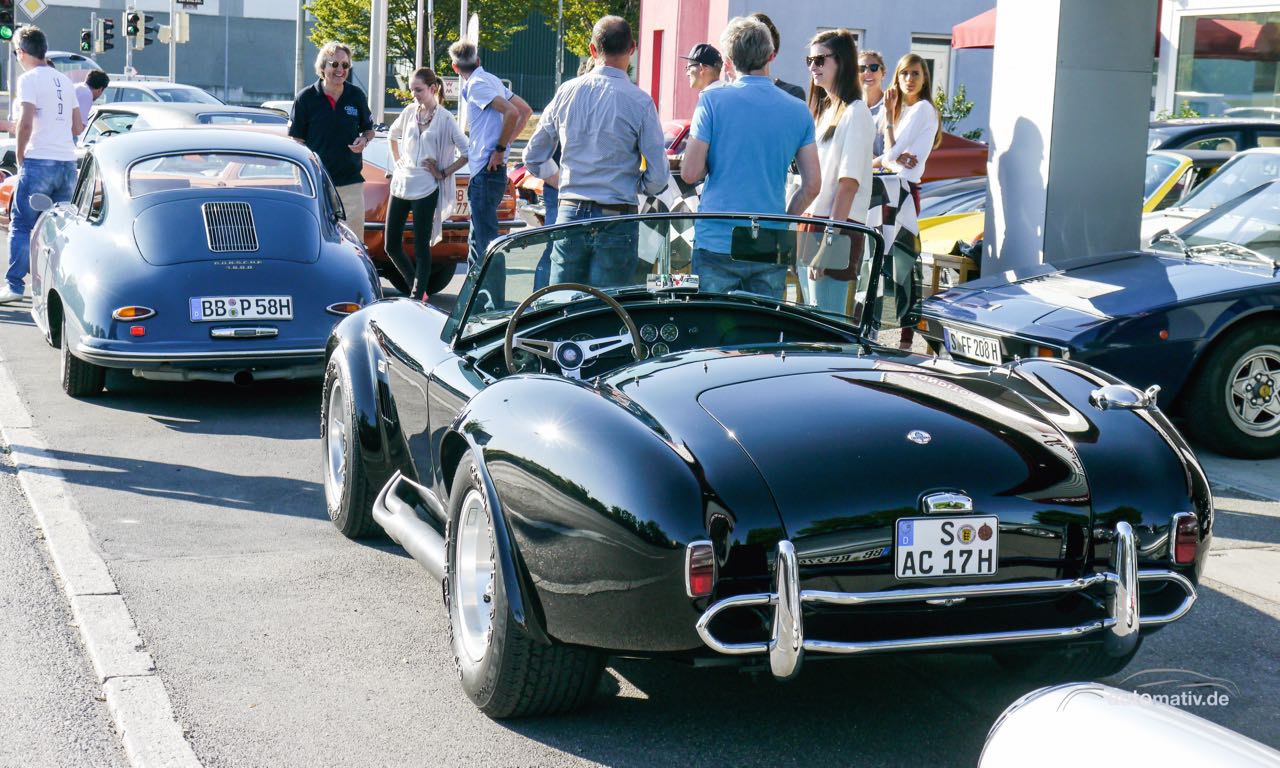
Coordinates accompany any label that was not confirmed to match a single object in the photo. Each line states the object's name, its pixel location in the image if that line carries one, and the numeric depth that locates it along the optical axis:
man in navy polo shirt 11.40
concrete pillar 9.23
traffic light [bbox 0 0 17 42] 18.80
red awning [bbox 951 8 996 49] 20.80
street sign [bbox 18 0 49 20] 28.27
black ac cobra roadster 3.38
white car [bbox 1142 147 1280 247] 9.31
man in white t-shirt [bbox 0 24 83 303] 11.55
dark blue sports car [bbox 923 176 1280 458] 7.02
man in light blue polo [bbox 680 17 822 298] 6.93
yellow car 10.56
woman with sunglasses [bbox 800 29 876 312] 7.52
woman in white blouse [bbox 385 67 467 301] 11.34
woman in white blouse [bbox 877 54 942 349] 9.51
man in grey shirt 8.00
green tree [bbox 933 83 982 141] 27.61
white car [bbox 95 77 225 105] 25.66
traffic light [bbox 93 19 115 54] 43.25
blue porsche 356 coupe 7.84
